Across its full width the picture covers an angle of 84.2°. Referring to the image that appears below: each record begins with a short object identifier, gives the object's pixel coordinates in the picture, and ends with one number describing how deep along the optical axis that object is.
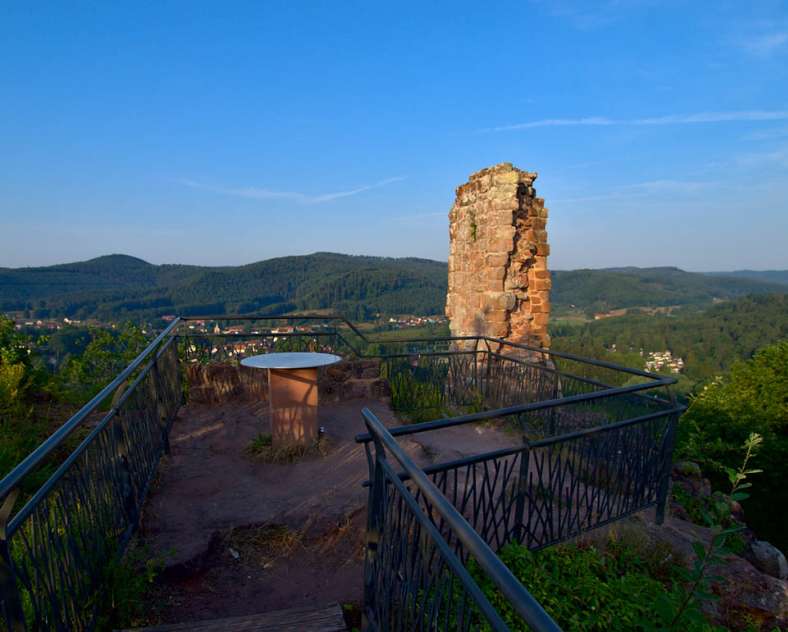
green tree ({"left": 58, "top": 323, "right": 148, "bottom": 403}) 6.86
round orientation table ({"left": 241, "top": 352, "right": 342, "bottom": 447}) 4.53
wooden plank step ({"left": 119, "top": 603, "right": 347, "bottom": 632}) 2.11
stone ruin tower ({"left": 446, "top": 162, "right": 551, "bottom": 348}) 7.33
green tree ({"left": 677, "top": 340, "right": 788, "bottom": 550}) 8.58
